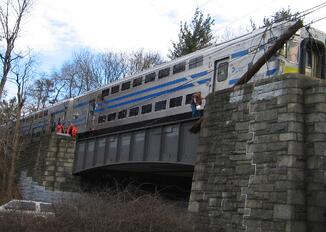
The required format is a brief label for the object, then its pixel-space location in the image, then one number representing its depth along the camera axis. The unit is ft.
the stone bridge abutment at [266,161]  47.96
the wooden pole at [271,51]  60.49
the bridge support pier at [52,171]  127.24
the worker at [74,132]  123.57
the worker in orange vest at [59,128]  129.70
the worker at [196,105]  74.02
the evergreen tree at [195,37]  179.98
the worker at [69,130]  124.79
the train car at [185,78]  64.44
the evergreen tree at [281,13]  154.88
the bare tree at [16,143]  134.58
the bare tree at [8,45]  130.66
